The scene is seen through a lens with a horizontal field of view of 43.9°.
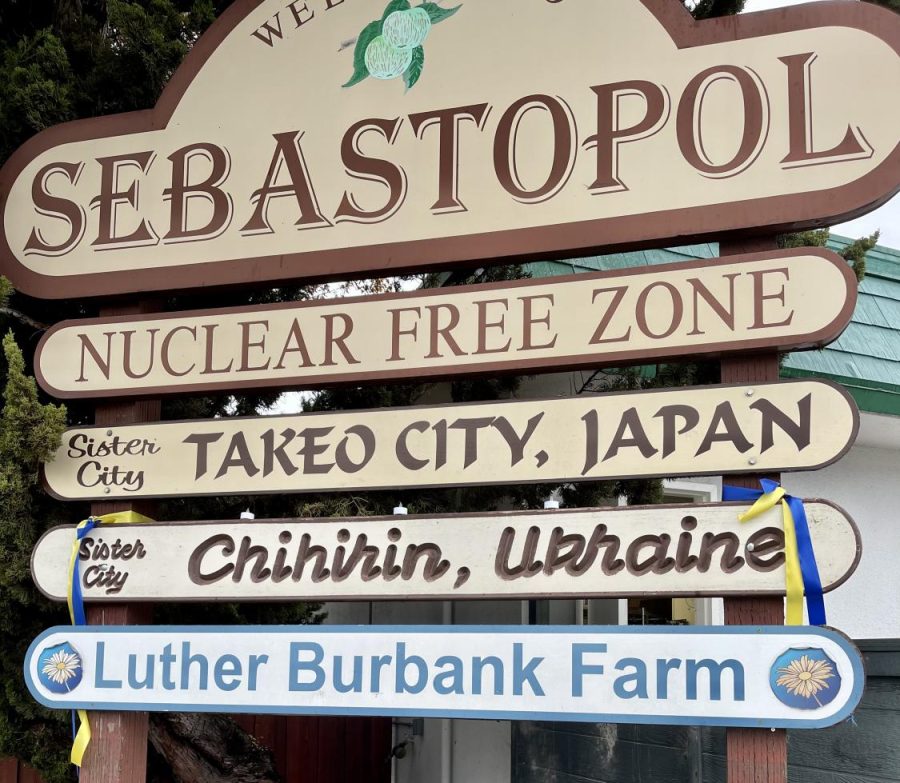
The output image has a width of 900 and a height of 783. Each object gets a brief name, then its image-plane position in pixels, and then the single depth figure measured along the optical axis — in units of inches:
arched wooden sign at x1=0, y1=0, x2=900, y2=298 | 153.6
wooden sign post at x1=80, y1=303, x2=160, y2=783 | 172.4
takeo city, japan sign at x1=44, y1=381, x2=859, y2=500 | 146.6
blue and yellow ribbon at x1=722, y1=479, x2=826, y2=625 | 140.7
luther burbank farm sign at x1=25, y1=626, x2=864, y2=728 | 139.6
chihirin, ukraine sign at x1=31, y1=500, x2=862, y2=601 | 145.6
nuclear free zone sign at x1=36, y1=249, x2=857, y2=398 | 149.3
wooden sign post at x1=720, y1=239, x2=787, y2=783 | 142.6
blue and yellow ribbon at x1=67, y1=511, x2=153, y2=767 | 172.1
